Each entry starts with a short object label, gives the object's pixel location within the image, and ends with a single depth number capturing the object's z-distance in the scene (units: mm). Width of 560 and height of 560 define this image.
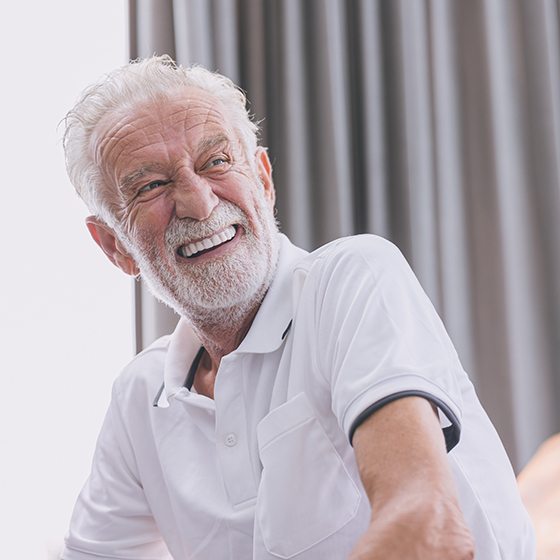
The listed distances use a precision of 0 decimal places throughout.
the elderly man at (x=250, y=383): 1098
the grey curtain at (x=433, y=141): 1799
